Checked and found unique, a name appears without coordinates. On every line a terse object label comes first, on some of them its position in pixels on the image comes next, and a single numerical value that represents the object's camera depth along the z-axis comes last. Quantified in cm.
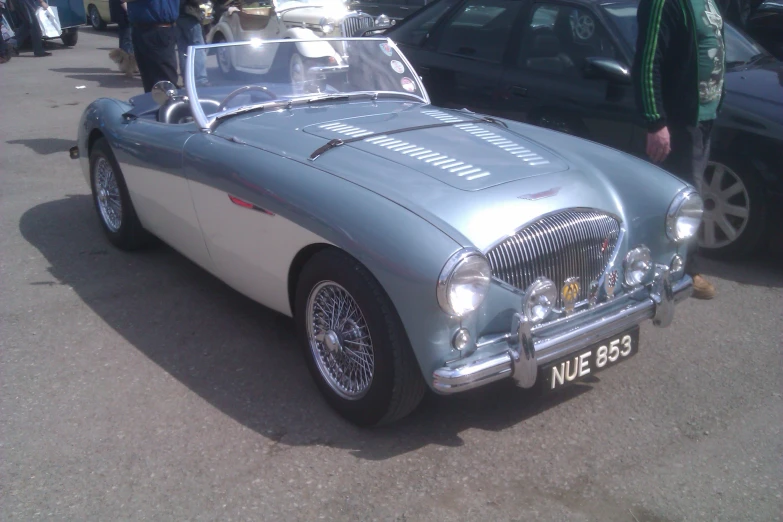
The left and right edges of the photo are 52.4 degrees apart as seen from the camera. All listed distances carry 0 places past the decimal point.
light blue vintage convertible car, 292
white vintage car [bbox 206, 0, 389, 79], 1152
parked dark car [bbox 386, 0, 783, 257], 501
